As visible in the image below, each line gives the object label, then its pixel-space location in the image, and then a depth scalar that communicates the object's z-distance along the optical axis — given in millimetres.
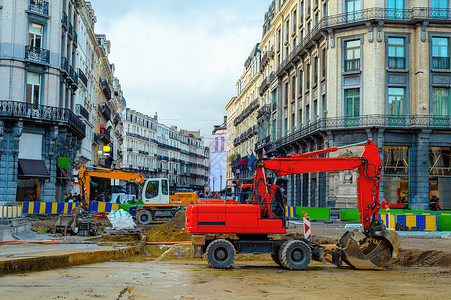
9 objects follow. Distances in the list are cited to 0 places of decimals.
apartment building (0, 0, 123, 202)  34750
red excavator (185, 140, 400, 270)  13883
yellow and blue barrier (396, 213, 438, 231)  26500
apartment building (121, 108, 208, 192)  112862
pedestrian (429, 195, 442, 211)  34594
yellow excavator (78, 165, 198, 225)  32312
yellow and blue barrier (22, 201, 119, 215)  32594
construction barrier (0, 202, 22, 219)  19281
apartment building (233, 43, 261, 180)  72875
